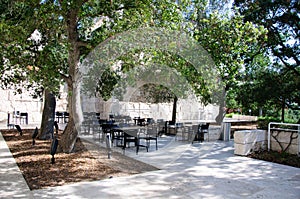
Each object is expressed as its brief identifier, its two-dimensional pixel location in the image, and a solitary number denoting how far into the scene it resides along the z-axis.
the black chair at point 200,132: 10.35
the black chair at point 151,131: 9.01
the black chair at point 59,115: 15.46
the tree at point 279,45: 11.37
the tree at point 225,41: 6.71
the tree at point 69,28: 5.98
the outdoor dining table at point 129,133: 8.29
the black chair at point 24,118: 14.41
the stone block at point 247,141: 8.14
